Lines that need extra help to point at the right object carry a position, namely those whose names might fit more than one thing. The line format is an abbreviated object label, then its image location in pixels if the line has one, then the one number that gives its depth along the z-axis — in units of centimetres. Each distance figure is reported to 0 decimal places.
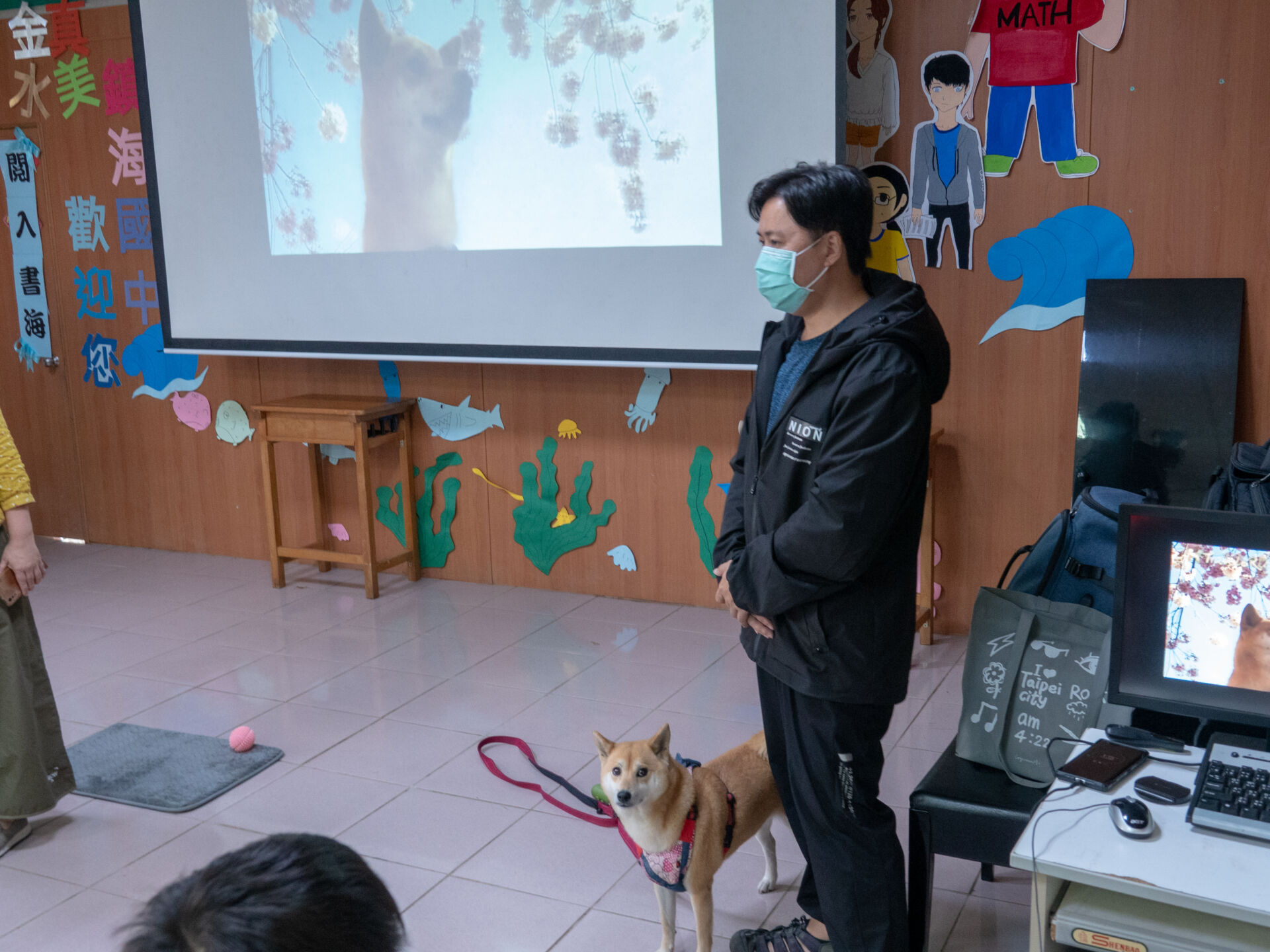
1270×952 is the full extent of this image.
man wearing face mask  182
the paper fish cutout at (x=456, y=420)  463
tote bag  201
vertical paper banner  534
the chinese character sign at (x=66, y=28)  505
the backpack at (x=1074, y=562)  225
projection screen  375
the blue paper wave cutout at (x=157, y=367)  523
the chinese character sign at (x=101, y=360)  536
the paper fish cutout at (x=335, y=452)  493
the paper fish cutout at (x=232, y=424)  515
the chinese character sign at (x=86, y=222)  520
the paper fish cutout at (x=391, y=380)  477
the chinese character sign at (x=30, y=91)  523
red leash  280
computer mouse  150
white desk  137
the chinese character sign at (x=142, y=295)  518
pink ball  322
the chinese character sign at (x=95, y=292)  527
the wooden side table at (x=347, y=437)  456
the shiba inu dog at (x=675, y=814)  211
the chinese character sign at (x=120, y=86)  498
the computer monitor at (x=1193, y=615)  163
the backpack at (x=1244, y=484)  209
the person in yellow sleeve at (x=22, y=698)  263
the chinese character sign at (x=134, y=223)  508
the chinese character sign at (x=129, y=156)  503
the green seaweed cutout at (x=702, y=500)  425
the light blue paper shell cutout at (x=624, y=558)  448
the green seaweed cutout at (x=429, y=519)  477
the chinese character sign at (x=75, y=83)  509
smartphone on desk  164
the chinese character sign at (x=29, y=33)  516
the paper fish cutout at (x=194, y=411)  524
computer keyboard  149
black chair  193
